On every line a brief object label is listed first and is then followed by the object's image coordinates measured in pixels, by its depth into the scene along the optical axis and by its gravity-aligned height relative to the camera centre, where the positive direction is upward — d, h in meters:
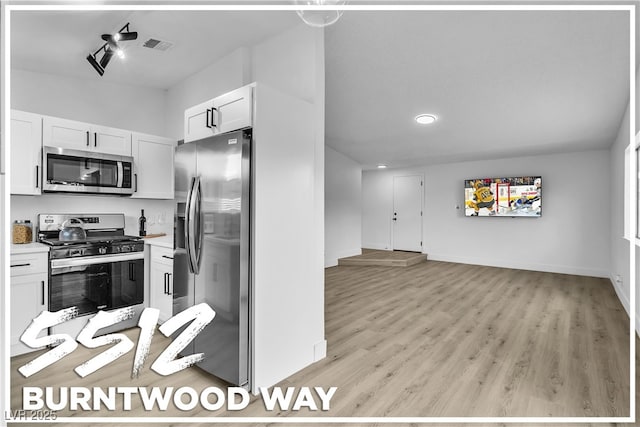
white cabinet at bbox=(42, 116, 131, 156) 2.97 +0.73
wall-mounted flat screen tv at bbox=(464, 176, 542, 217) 6.25 +0.40
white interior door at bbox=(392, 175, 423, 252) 7.92 +0.08
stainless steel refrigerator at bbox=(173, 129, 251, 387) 2.13 -0.18
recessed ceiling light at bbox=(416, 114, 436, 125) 4.71 +1.39
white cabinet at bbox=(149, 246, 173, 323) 3.15 -0.63
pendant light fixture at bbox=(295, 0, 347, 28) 1.67 +1.04
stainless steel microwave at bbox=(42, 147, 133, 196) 2.97 +0.40
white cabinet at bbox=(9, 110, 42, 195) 2.79 +0.52
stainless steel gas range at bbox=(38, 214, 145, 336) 2.84 -0.49
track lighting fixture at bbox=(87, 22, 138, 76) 2.55 +1.35
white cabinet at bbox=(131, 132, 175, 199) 3.53 +0.53
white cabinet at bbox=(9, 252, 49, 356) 2.62 -0.61
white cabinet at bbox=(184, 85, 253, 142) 2.18 +0.71
